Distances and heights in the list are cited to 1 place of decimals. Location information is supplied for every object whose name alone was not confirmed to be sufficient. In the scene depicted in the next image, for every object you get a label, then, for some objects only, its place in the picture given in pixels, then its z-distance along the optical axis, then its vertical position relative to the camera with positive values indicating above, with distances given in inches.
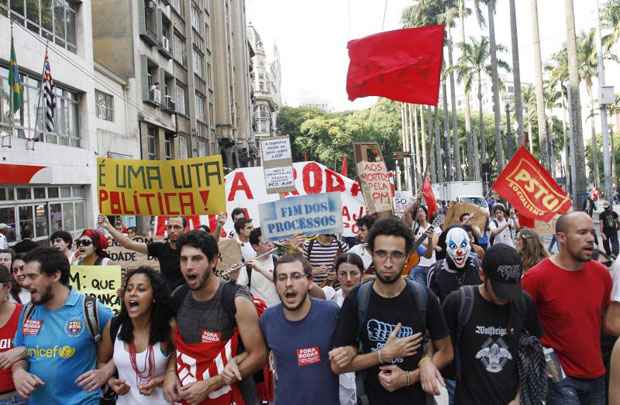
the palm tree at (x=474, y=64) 1978.3 +454.9
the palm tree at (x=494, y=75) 1058.6 +211.6
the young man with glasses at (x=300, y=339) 132.3 -30.0
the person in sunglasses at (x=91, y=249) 237.6 -12.0
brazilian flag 523.1 +124.9
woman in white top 139.6 -29.5
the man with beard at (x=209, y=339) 135.5 -29.5
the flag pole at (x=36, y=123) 604.5 +104.1
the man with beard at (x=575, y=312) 140.9 -28.9
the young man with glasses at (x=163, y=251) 217.3 -13.4
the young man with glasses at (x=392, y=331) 122.3 -27.4
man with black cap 128.4 -29.8
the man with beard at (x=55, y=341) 141.1 -29.1
